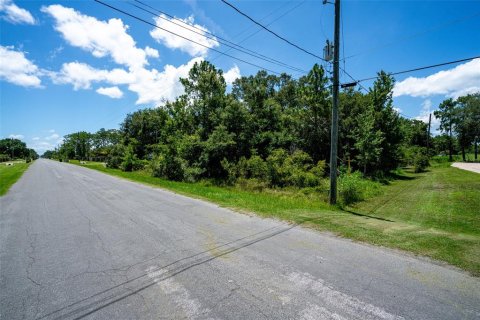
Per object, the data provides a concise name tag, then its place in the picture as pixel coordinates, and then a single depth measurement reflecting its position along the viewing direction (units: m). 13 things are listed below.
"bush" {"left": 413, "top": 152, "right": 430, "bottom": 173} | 31.19
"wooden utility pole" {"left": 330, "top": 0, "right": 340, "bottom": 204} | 9.99
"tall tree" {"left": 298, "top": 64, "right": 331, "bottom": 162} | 20.72
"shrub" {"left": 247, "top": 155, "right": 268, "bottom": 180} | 17.16
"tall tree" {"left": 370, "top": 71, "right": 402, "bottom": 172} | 23.33
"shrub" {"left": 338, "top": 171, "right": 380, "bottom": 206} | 11.71
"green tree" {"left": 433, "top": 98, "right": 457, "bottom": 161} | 51.69
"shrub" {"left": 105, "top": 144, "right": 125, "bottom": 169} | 42.06
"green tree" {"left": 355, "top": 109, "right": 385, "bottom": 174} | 20.39
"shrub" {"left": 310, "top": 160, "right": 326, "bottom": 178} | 15.56
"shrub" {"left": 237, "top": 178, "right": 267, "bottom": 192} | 16.02
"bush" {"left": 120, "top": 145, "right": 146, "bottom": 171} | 36.47
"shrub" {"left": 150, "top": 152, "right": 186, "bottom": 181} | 22.64
